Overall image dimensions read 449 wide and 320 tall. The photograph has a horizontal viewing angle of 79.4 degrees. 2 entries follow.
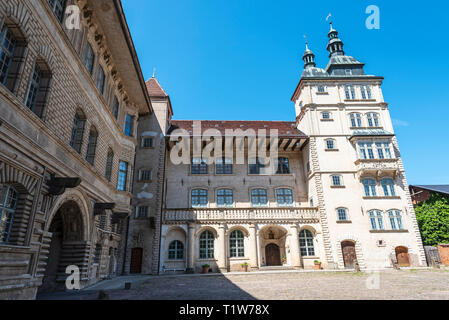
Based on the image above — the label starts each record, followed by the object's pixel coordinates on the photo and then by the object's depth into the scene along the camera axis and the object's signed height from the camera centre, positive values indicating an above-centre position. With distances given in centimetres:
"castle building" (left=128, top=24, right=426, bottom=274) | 2219 +481
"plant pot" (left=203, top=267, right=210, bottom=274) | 2138 -107
